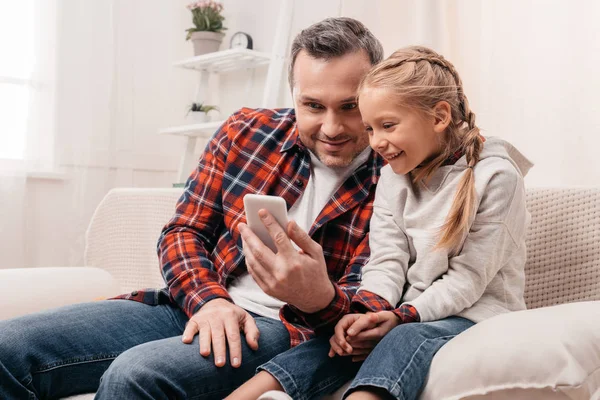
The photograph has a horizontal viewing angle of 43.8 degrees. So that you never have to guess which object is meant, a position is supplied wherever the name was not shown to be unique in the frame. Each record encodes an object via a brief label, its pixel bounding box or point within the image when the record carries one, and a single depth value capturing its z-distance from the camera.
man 1.07
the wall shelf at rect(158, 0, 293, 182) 2.96
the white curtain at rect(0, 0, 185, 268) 2.99
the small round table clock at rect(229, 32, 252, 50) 3.39
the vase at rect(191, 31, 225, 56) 3.35
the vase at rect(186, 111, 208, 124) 3.30
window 2.95
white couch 0.94
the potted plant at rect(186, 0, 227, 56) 3.35
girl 1.11
